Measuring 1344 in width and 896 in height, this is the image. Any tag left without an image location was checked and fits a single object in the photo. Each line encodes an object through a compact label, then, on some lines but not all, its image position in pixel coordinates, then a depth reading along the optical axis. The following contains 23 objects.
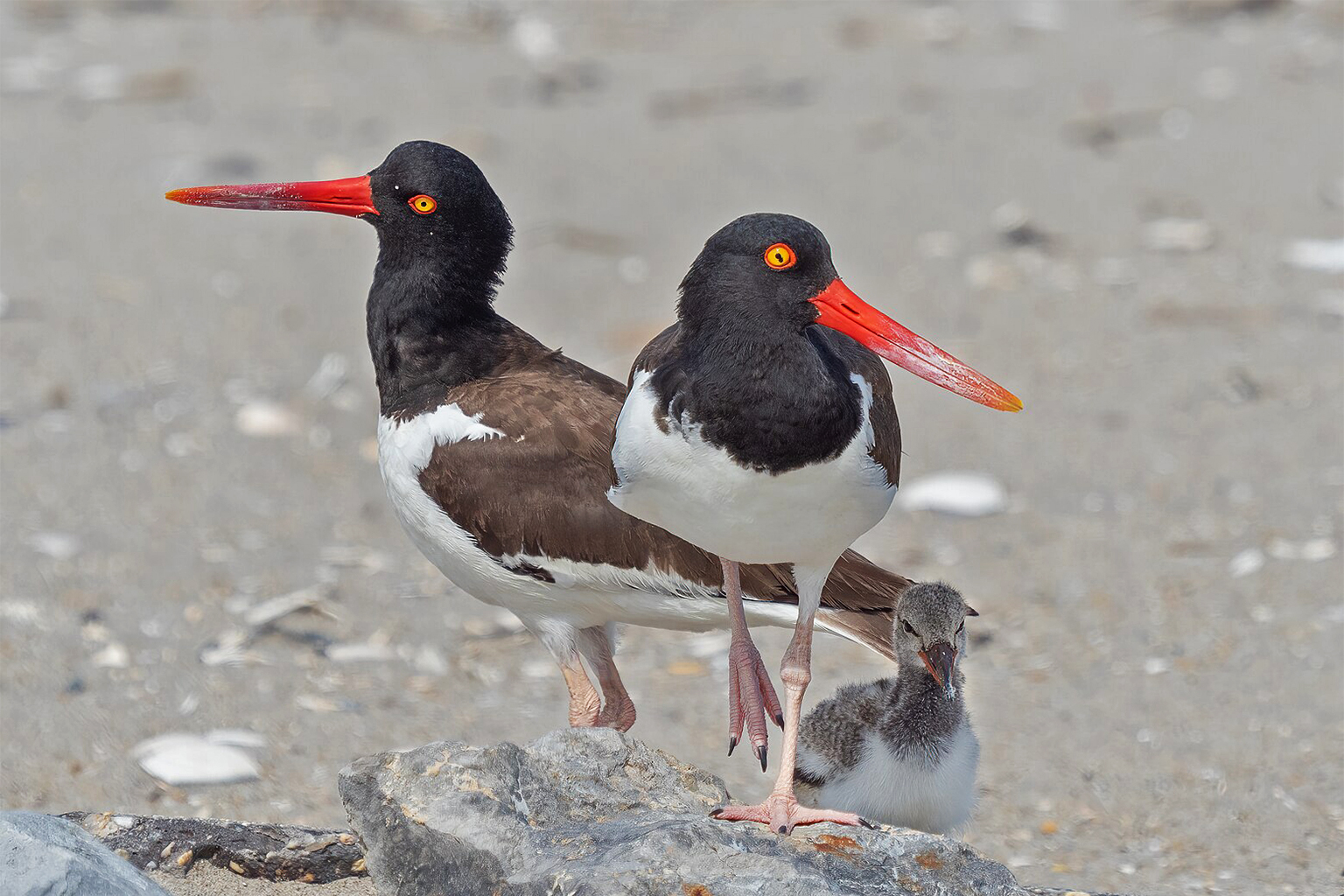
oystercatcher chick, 8.22
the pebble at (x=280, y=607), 11.42
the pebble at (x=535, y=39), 22.50
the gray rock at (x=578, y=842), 6.33
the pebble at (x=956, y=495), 13.33
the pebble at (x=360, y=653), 11.26
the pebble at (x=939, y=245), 17.73
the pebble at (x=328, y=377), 14.62
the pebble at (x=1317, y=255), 17.16
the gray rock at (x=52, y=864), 6.08
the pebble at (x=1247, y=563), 12.34
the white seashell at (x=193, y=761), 9.52
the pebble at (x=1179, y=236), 17.69
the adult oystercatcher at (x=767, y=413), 6.77
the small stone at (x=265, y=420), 14.06
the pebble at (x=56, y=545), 12.03
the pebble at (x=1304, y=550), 12.41
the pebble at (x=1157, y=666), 11.27
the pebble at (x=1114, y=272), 17.19
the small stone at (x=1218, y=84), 21.25
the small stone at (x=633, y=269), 16.97
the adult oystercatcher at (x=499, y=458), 8.70
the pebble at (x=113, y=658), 10.87
